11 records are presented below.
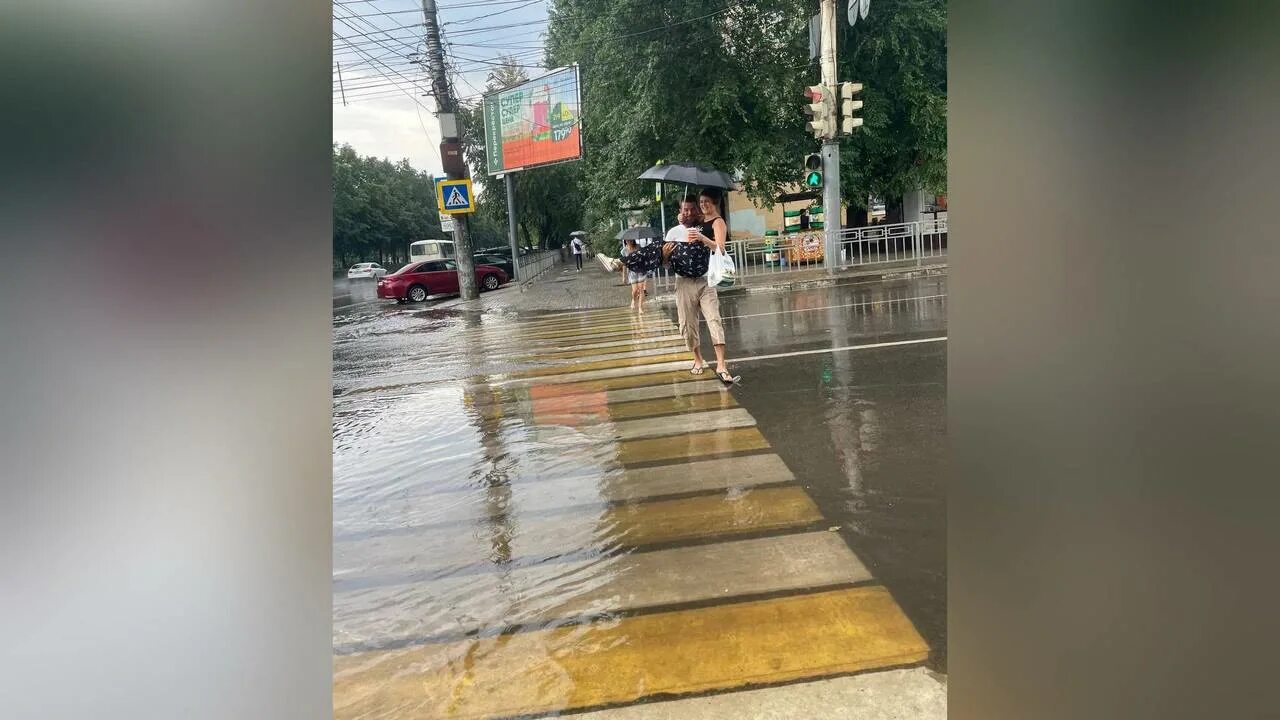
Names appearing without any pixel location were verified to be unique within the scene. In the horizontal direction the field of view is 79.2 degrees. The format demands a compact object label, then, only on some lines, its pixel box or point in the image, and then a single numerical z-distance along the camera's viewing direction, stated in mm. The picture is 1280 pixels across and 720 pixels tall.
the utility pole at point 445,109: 13516
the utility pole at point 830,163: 15270
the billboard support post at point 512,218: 18141
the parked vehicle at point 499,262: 21967
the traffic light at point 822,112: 15109
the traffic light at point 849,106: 14711
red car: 19266
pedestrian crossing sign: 13102
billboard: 17609
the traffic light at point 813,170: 15922
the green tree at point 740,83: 17719
